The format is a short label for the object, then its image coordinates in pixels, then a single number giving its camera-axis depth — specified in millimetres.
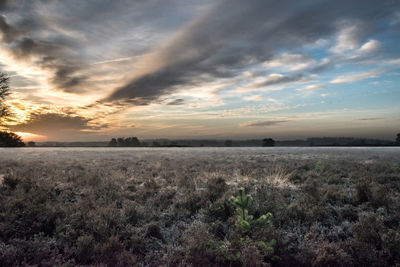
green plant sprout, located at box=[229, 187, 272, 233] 5191
